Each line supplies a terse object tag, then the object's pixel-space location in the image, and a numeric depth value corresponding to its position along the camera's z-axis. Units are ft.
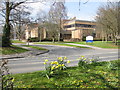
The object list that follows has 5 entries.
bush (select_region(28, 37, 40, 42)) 142.00
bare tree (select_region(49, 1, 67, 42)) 104.72
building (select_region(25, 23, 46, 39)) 148.57
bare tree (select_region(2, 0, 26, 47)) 49.65
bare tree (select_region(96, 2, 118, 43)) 77.71
